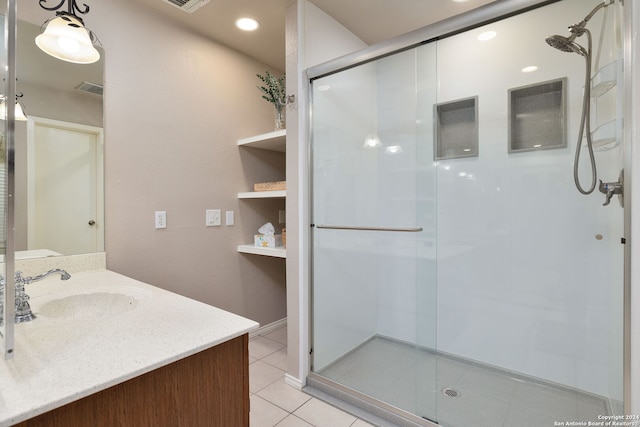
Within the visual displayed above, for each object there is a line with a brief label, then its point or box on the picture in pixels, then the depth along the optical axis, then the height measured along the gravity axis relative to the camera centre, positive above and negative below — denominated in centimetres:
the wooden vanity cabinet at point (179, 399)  70 -48
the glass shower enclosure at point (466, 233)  166 -13
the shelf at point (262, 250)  219 -28
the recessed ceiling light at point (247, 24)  211 +133
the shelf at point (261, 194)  220 +15
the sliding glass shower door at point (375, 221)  181 -6
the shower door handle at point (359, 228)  186 -10
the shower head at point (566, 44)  139 +79
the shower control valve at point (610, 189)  114 +9
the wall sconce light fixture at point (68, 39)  129 +80
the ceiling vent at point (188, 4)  171 +119
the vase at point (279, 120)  232 +71
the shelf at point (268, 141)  220 +57
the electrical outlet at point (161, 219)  203 -4
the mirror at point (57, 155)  152 +32
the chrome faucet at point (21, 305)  103 -31
